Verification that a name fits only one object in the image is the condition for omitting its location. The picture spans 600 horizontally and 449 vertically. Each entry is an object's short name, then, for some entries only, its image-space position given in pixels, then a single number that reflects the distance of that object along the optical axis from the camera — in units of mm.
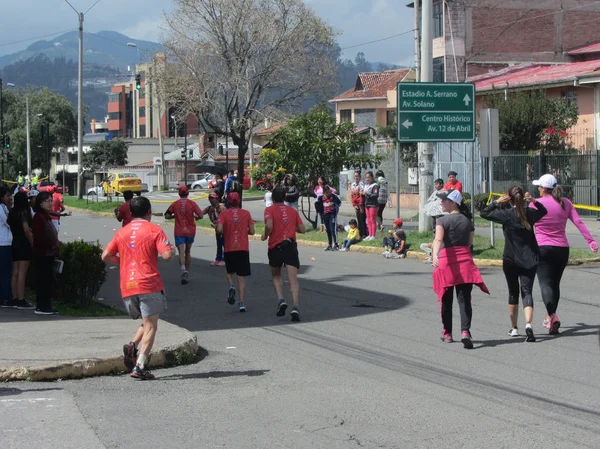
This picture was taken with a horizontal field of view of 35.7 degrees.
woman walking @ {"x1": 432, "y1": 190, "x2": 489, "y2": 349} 10141
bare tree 34281
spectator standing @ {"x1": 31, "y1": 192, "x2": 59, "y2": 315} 12461
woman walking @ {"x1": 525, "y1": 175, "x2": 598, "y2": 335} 10930
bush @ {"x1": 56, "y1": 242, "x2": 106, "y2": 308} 12930
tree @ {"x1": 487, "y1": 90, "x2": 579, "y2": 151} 37719
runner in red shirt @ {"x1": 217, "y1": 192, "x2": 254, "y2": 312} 13047
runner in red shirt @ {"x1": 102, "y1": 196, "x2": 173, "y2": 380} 8547
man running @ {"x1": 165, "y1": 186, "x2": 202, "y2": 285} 16672
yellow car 61500
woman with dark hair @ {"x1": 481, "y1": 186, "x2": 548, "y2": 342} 10539
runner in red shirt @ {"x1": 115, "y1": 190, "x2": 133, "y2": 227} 16062
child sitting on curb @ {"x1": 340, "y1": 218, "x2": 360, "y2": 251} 22469
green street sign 21234
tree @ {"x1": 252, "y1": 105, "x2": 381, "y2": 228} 26859
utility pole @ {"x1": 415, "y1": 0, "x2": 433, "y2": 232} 21875
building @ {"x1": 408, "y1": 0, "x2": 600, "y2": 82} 51325
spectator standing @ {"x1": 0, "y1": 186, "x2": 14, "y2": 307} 13289
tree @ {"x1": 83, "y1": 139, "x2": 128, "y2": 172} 94312
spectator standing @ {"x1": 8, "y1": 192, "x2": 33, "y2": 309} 13336
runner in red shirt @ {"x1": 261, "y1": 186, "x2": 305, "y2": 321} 12500
